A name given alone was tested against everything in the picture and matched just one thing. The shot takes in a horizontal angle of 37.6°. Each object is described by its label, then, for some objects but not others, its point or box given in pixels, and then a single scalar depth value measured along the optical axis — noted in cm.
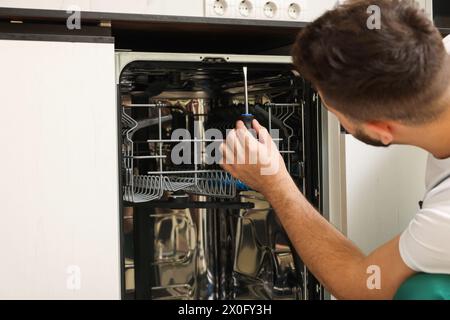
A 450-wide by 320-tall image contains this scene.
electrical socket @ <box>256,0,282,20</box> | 139
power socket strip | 136
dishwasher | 148
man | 99
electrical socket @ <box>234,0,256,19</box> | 139
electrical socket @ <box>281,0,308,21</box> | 142
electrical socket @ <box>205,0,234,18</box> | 135
